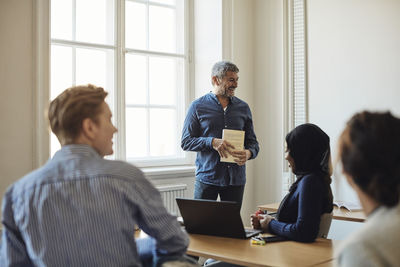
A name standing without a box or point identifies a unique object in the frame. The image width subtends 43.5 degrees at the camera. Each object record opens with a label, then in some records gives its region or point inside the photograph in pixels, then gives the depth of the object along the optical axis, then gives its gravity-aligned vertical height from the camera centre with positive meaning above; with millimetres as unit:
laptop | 2482 -433
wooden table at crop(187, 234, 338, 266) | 2162 -544
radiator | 5047 -595
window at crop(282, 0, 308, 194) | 5207 +694
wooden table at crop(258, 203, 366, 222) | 3459 -576
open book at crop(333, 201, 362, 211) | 3790 -555
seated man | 1518 -222
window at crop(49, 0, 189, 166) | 4809 +743
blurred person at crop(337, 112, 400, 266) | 1199 -120
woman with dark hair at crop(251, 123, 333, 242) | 2537 -285
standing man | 3996 +15
